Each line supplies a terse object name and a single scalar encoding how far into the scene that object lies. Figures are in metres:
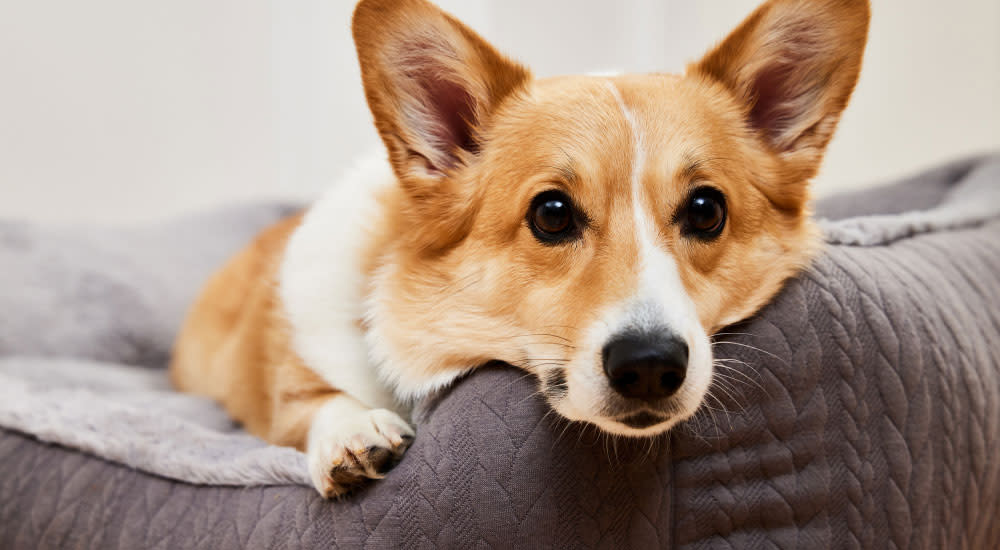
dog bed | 0.78
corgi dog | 0.78
